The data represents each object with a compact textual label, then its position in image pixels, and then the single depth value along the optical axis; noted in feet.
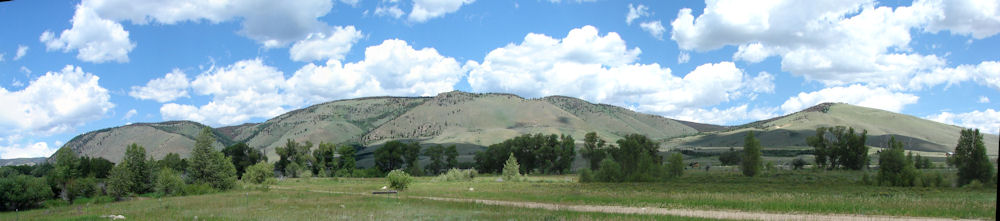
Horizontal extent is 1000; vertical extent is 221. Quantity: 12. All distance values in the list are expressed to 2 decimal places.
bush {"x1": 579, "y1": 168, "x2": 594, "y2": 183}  315.02
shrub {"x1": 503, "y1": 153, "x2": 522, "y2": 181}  331.98
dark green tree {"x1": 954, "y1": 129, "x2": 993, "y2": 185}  263.29
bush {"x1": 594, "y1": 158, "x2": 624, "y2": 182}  323.78
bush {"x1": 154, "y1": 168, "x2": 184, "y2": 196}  247.70
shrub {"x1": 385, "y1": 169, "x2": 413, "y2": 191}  222.28
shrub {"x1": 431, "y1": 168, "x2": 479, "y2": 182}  346.54
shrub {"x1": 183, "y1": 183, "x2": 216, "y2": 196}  250.55
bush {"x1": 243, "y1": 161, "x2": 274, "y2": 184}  337.31
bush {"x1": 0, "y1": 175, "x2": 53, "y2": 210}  207.10
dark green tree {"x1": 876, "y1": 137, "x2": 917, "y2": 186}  251.80
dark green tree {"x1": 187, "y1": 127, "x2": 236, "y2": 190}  281.35
